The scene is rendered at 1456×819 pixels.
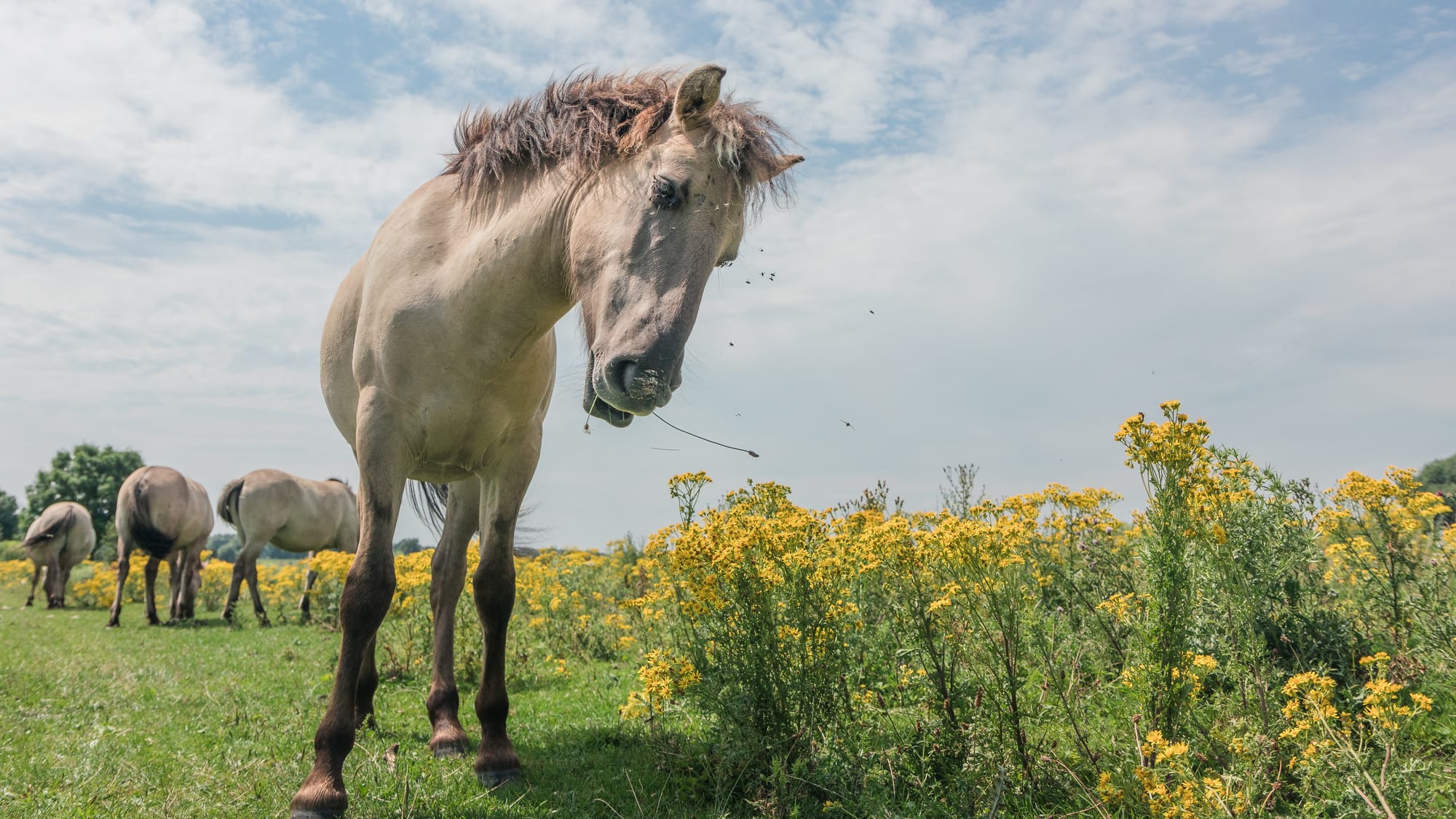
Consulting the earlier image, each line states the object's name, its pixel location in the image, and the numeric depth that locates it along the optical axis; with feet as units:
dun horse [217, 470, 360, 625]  42.70
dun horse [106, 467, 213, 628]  40.14
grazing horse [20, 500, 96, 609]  49.96
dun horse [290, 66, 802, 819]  8.82
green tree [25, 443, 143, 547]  147.84
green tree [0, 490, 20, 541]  185.26
